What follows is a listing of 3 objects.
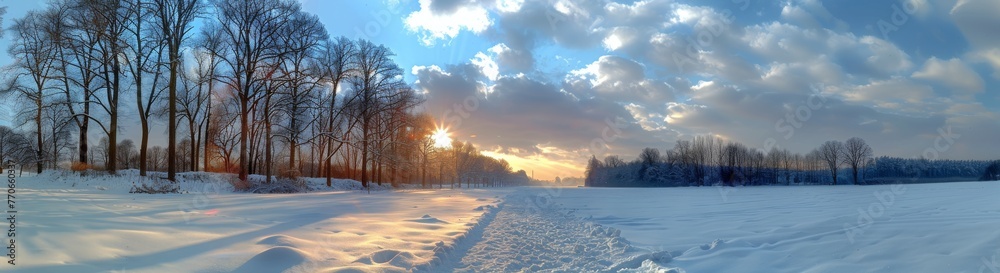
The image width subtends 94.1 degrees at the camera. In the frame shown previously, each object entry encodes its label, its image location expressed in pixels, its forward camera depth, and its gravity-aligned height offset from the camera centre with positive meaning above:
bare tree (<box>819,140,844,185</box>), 89.31 -0.19
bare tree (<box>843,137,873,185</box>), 85.62 +0.35
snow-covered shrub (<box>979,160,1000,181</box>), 75.35 -2.59
